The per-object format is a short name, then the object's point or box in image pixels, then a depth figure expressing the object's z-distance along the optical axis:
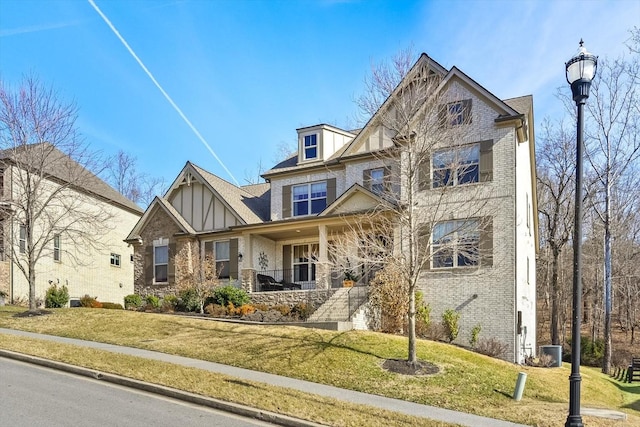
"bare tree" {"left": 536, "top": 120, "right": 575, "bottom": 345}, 28.69
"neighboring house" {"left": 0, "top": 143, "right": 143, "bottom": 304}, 21.16
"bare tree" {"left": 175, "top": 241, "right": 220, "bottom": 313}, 20.83
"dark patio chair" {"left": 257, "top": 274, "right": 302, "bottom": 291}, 22.59
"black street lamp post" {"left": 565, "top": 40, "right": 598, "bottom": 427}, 7.87
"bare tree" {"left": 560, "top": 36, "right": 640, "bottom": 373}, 25.23
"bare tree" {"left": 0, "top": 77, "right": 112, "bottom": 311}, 19.14
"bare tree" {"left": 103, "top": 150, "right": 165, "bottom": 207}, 51.08
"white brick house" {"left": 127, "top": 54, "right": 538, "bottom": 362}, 18.67
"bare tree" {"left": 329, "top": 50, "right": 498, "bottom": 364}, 13.47
